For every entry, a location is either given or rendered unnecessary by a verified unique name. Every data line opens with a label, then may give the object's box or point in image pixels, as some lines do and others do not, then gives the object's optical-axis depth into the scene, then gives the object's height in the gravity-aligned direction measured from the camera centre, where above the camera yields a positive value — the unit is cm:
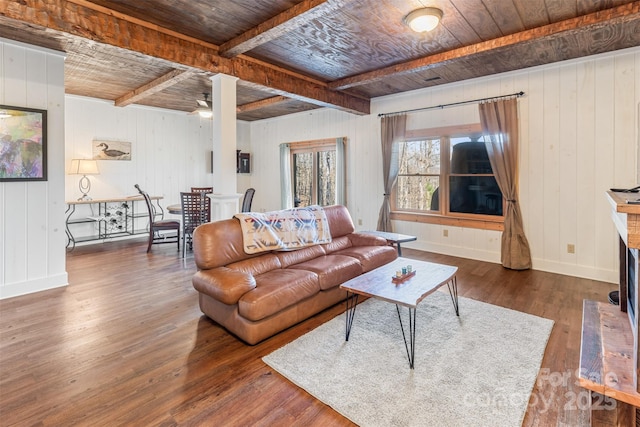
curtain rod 441 +165
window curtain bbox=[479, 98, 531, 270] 442 +65
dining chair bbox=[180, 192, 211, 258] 506 +3
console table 571 -6
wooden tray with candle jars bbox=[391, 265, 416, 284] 254 -52
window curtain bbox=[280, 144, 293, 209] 753 +85
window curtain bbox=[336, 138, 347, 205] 643 +79
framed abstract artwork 333 +73
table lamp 541 +76
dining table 560 +4
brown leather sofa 243 -57
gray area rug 174 -102
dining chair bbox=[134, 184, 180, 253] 537 -21
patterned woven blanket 314 -18
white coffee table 222 -56
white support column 378 +79
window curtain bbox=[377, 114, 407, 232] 558 +98
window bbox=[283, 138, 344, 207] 658 +87
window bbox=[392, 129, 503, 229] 488 +47
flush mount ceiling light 277 +167
